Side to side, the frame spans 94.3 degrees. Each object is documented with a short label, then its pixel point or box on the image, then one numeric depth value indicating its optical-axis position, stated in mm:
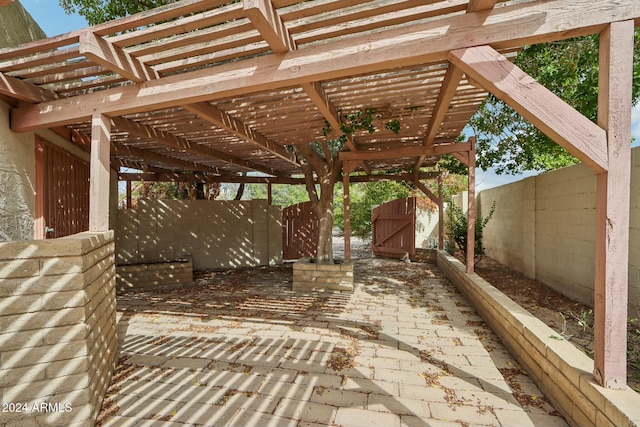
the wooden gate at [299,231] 8766
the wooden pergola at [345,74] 1700
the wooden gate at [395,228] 8273
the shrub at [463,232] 6872
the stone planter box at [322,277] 5145
